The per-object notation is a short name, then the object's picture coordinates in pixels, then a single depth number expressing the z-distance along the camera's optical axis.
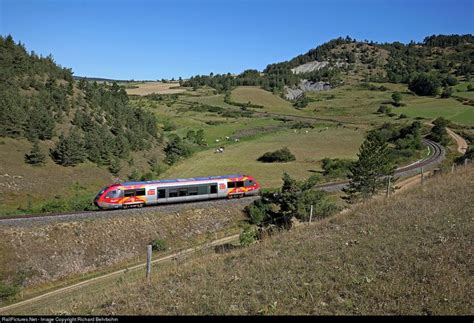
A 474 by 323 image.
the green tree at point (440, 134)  79.17
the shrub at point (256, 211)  36.16
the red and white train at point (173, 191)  32.41
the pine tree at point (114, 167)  55.32
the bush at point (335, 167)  52.95
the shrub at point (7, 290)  22.69
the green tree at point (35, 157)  47.41
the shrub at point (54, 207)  35.69
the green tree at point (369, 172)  34.97
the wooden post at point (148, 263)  11.49
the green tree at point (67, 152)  50.47
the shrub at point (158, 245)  30.92
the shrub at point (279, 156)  66.69
